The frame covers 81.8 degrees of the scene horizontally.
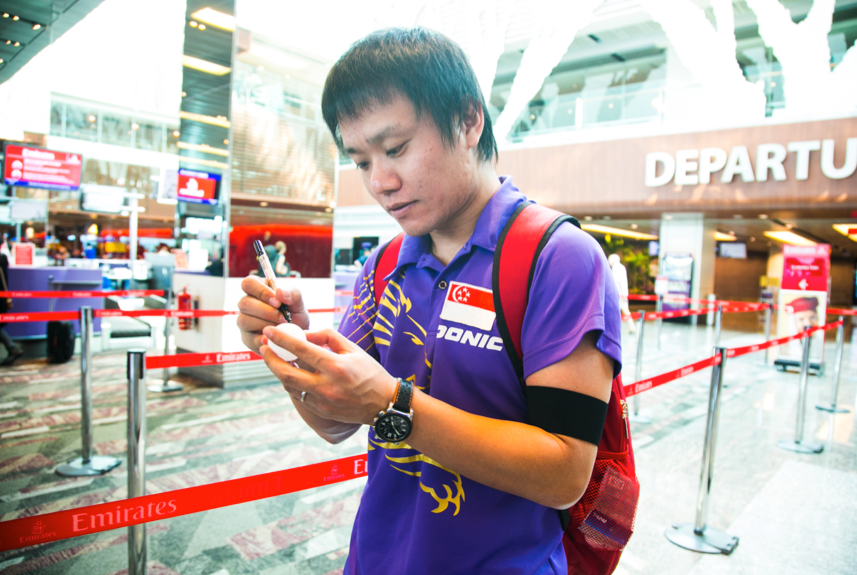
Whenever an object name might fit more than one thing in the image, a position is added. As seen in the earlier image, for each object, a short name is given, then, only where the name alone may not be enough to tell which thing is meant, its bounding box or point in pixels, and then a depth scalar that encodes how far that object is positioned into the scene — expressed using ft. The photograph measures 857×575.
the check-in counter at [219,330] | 17.83
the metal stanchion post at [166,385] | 17.01
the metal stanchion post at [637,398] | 15.67
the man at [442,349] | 2.07
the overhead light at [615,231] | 56.33
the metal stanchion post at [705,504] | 8.87
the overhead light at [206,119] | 18.84
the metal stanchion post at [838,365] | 17.57
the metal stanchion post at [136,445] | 5.95
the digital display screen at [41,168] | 36.42
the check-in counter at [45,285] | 22.58
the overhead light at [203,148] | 18.78
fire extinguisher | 19.54
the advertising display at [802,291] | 23.65
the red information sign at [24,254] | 26.15
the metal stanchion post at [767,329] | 25.85
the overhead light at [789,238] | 58.05
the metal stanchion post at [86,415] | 10.82
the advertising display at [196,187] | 22.45
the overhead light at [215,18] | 17.99
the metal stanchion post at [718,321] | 25.17
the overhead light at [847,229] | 48.75
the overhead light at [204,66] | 18.76
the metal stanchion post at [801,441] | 13.66
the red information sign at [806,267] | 23.43
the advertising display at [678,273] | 45.24
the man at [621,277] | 31.75
